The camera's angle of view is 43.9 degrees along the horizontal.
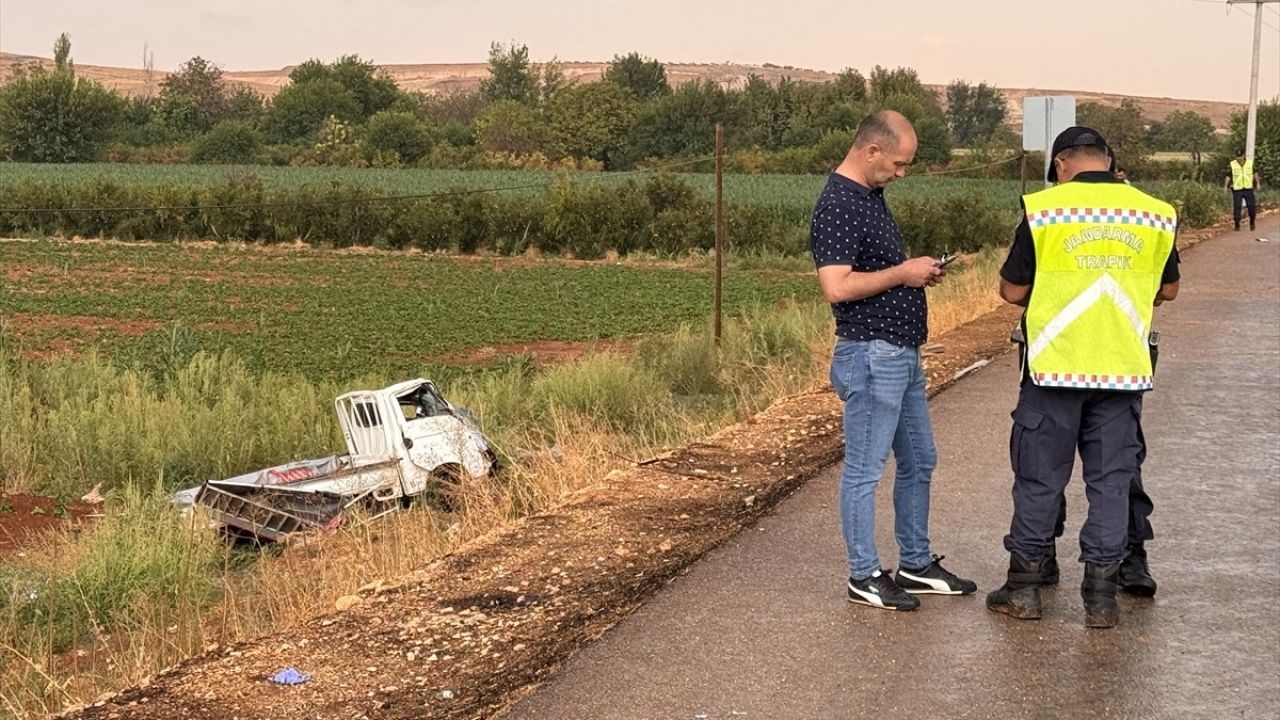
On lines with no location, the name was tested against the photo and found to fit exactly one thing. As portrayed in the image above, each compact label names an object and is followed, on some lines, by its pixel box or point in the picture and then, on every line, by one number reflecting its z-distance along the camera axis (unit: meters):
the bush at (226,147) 98.81
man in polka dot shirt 6.05
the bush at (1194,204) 37.08
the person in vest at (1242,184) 33.38
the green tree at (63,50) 133.50
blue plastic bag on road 5.48
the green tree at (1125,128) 76.06
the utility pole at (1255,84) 47.44
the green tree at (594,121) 108.38
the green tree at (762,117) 108.38
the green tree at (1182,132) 128.38
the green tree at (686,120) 106.31
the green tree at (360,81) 129.38
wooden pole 15.84
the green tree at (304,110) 118.88
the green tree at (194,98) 119.31
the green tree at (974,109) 168.38
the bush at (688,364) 16.53
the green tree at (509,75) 151.00
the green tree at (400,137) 101.50
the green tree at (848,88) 110.06
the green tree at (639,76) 137.12
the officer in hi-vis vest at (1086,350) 5.96
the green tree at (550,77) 151.62
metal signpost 23.48
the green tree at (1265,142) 62.47
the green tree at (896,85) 110.88
